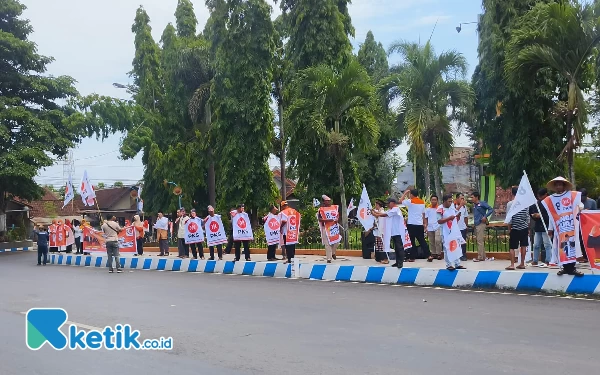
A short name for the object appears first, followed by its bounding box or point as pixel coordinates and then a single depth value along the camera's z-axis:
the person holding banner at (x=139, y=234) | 25.41
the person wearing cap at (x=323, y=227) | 17.75
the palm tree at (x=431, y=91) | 21.38
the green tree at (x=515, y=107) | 20.53
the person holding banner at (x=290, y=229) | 17.62
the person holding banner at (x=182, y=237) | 22.48
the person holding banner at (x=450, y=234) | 13.79
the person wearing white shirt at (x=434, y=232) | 16.94
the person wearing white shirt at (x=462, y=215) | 16.19
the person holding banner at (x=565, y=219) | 11.64
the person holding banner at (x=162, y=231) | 24.31
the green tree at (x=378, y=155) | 37.75
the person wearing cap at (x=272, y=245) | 19.00
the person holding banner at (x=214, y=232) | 20.38
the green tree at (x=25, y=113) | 38.12
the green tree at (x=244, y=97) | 29.03
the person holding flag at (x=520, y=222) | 13.16
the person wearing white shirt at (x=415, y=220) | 16.50
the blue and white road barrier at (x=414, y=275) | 11.50
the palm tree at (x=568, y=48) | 16.20
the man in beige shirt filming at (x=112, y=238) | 19.67
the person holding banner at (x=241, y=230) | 19.27
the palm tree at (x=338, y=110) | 21.42
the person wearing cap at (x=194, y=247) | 21.19
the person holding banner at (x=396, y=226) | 14.78
